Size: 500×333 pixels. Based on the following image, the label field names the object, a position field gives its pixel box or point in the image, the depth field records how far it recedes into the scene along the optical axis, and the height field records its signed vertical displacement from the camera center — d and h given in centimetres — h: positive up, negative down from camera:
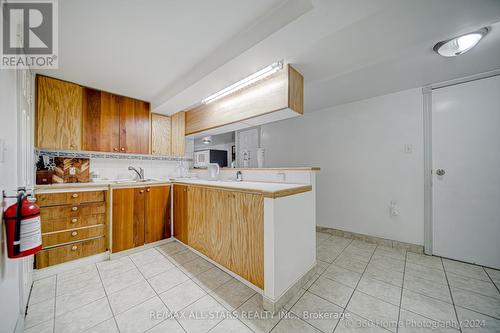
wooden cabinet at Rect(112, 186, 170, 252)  221 -67
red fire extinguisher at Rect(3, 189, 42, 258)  91 -33
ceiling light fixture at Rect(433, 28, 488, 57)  141 +102
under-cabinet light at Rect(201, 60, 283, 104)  168 +94
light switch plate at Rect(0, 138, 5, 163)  85 +9
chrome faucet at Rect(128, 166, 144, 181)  274 -8
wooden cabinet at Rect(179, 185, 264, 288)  147 -62
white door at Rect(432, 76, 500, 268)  196 -8
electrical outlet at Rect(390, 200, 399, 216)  251 -61
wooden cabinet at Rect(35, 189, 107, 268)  184 -65
